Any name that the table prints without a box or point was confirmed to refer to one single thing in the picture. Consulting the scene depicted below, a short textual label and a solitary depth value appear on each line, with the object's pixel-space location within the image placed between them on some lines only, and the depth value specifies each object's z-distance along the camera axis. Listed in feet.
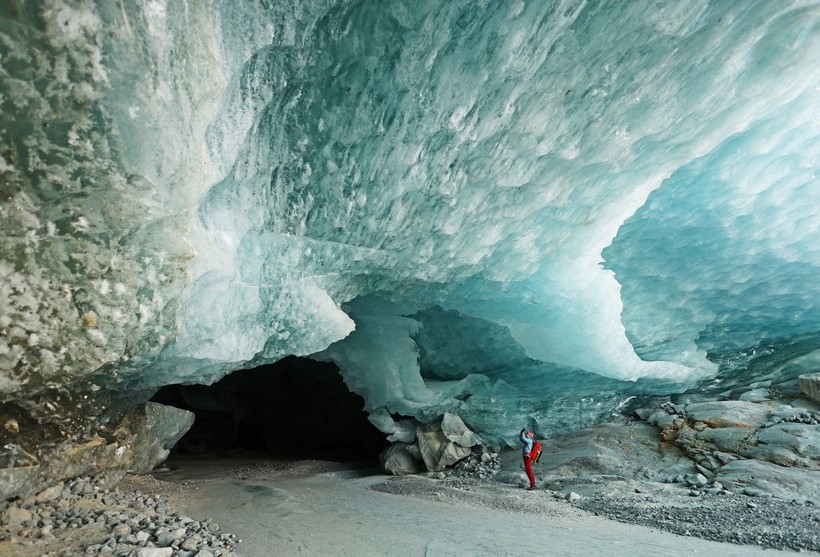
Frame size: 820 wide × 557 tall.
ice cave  9.71
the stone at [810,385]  27.89
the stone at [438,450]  29.89
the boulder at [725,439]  25.88
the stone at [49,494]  15.88
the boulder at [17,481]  14.12
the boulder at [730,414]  27.32
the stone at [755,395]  29.89
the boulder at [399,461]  29.99
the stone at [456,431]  30.37
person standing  25.19
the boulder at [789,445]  23.67
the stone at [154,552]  11.37
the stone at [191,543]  12.31
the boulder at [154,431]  21.70
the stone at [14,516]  13.76
